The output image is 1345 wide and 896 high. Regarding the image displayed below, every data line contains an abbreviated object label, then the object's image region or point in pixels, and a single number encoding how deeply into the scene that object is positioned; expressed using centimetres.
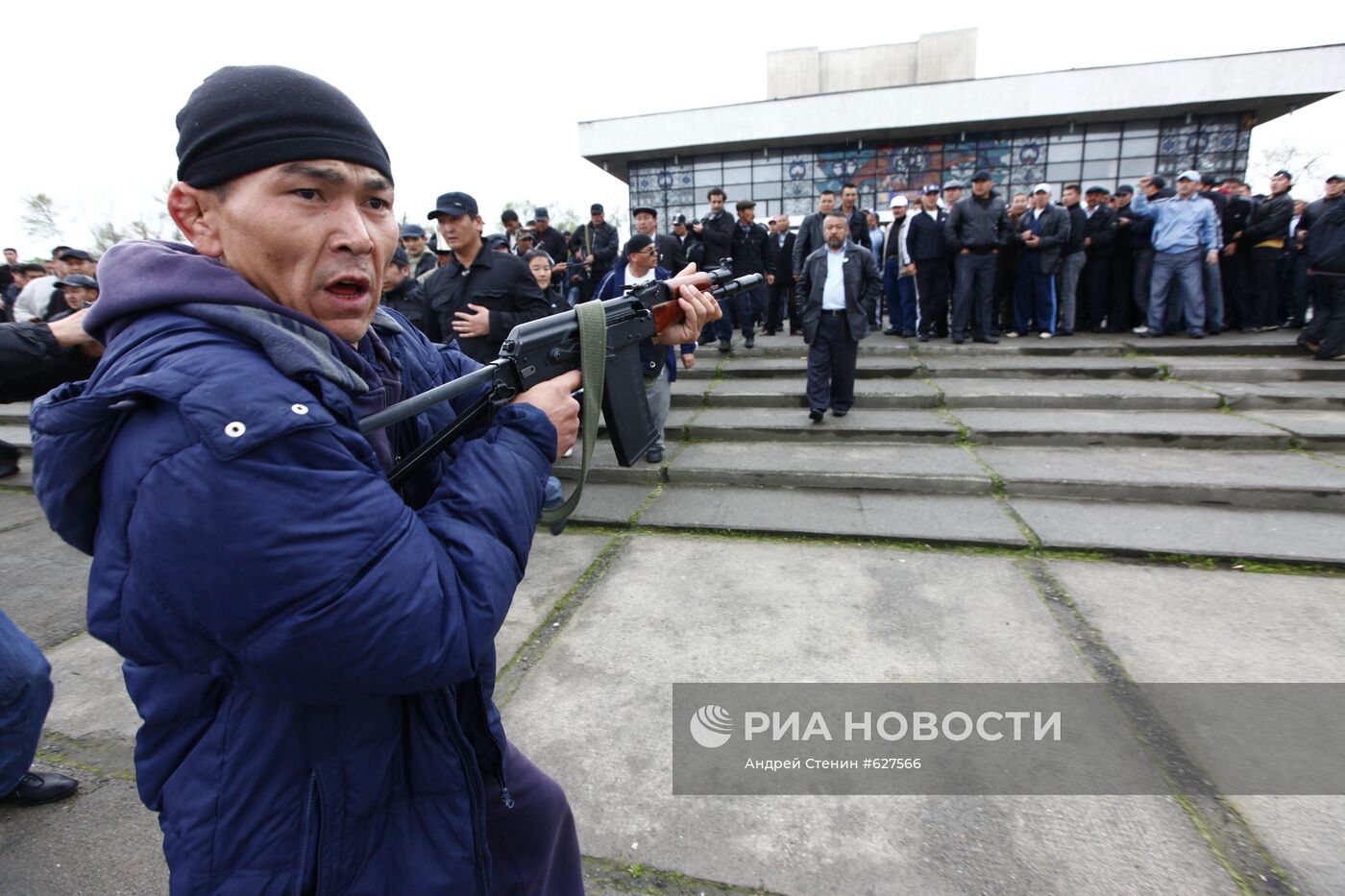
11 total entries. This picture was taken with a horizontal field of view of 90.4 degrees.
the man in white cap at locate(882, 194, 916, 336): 922
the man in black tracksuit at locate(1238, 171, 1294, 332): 807
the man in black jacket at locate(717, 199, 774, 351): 892
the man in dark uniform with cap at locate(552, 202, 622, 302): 1049
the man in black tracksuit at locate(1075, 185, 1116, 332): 858
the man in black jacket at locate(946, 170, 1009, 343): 812
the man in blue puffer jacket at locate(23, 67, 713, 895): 80
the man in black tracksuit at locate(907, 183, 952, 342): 849
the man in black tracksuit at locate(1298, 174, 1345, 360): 701
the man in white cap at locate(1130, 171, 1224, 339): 798
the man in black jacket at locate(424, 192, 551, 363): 448
